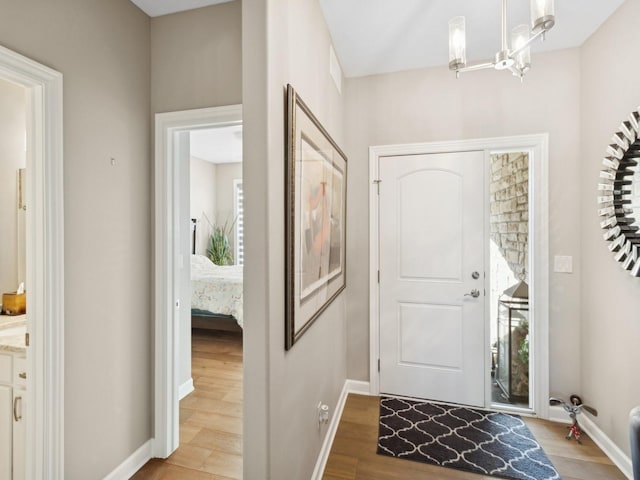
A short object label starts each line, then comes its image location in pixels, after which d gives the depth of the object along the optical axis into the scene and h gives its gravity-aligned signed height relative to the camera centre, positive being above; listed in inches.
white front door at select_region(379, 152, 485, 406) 105.3 -12.9
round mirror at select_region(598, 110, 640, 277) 71.9 +9.9
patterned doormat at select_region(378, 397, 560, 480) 79.0 -54.2
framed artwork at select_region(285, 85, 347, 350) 54.6 +3.7
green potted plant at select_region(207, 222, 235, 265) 250.1 -8.4
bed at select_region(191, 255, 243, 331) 160.7 -31.3
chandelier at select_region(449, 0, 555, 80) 60.1 +35.8
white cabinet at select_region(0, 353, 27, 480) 61.7 -33.7
